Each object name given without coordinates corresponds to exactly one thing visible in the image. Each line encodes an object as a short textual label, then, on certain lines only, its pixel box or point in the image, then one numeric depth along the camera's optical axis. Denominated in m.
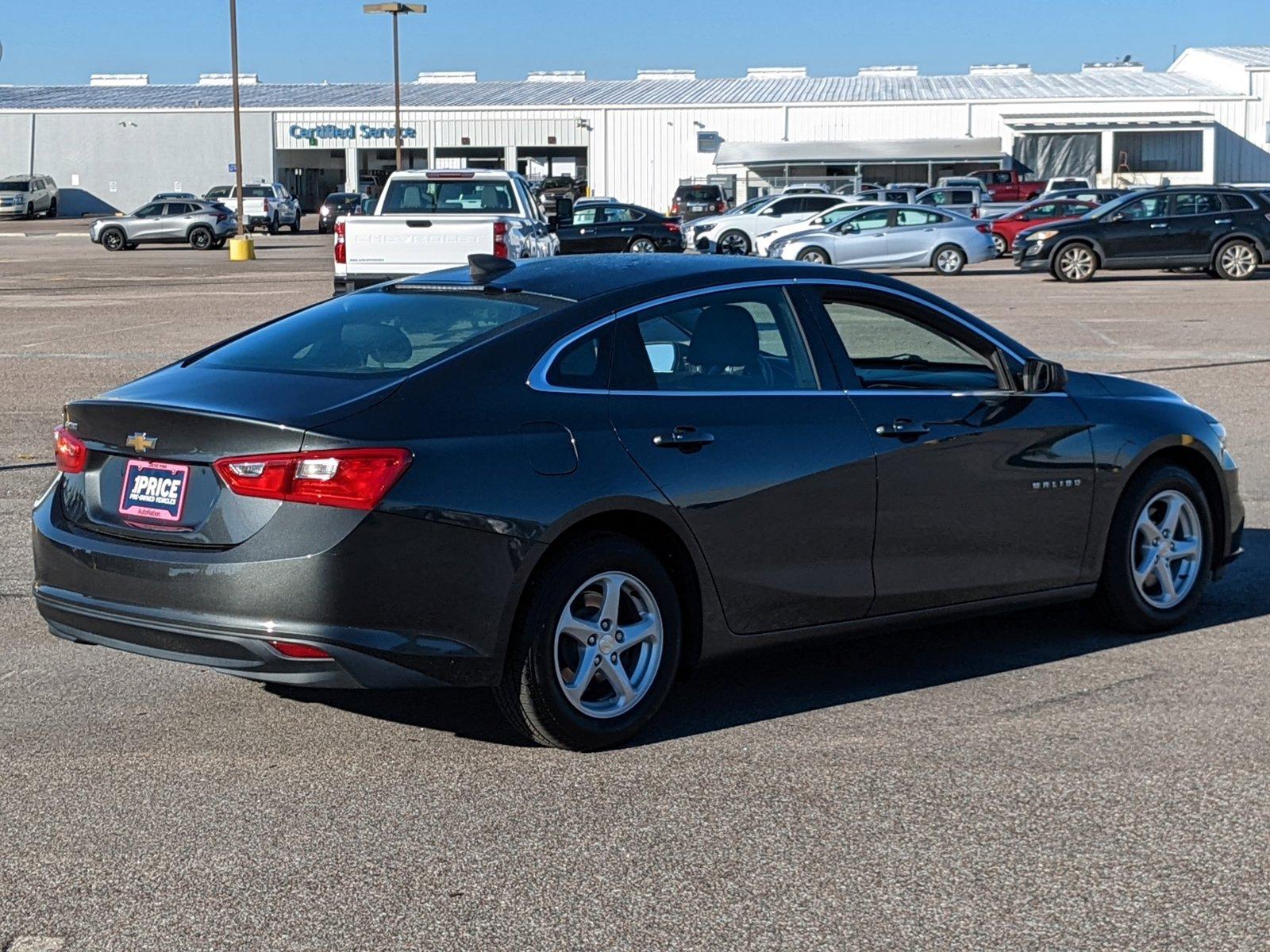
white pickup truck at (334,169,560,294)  19.78
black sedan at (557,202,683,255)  40.50
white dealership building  70.00
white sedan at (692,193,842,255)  41.41
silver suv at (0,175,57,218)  79.50
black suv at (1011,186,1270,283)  31.38
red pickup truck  59.22
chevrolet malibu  4.84
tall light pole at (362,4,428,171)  51.53
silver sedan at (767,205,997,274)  34.84
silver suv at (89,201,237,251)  52.38
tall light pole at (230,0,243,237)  47.28
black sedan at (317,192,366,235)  56.31
